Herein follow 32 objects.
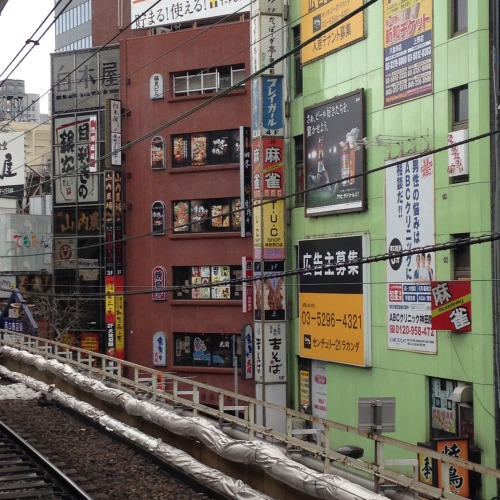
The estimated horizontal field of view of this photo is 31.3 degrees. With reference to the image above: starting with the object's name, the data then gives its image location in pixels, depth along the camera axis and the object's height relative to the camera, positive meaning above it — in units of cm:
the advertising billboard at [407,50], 2248 +522
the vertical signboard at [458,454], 2041 -469
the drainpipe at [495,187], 1972 +143
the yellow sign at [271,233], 2845 +62
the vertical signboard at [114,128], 3775 +538
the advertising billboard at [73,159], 4122 +444
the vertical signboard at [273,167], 2819 +271
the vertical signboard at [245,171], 3120 +291
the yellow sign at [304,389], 2814 -434
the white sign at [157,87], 3809 +714
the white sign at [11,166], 4778 +482
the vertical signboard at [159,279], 3769 -109
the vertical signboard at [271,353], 2859 -324
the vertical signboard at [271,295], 2852 -137
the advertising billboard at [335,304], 2491 -153
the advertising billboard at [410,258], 2236 -18
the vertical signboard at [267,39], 2794 +669
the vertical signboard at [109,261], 3828 -29
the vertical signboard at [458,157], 2111 +224
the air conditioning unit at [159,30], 4183 +1057
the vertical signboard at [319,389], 2718 -422
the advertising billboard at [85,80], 4078 +811
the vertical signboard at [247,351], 3444 -383
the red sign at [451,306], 2109 -132
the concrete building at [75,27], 10162 +2675
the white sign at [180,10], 3738 +1036
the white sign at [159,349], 3738 -400
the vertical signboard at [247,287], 3272 -126
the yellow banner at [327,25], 2534 +670
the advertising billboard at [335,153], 2505 +289
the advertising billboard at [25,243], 4750 +67
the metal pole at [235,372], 3235 -431
